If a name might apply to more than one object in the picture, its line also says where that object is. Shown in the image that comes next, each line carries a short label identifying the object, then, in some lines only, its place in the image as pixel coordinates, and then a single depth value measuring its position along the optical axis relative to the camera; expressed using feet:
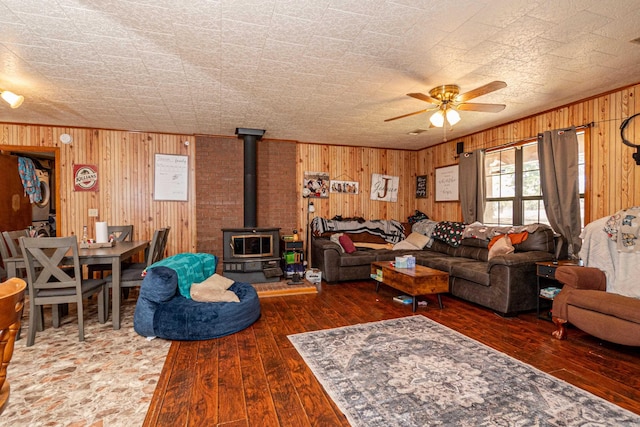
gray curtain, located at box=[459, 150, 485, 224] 17.35
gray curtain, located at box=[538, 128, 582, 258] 12.79
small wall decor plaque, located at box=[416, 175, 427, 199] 22.01
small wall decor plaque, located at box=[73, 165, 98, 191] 16.84
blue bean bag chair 9.46
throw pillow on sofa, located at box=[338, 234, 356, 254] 17.67
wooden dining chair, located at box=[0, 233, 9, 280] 10.43
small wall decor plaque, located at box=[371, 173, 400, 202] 22.15
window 15.05
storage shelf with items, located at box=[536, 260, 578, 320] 11.03
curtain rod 12.52
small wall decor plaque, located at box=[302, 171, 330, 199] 20.57
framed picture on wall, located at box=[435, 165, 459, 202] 19.58
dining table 9.93
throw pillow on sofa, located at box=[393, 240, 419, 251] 18.79
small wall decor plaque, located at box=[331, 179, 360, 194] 21.17
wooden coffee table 12.12
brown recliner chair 8.21
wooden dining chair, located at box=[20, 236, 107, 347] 9.16
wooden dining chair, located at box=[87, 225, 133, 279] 14.87
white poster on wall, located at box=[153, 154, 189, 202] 17.95
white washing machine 21.49
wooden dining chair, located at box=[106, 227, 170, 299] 11.41
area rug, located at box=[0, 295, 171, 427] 6.16
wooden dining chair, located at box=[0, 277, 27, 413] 3.26
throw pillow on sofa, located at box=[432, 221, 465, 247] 16.99
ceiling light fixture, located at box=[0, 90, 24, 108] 10.56
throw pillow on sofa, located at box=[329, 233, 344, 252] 17.65
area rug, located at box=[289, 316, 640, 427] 6.03
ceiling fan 10.71
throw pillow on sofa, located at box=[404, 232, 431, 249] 18.89
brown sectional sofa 11.69
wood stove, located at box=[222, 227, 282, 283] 16.85
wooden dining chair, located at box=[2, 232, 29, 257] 10.92
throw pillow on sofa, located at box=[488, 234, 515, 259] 13.52
